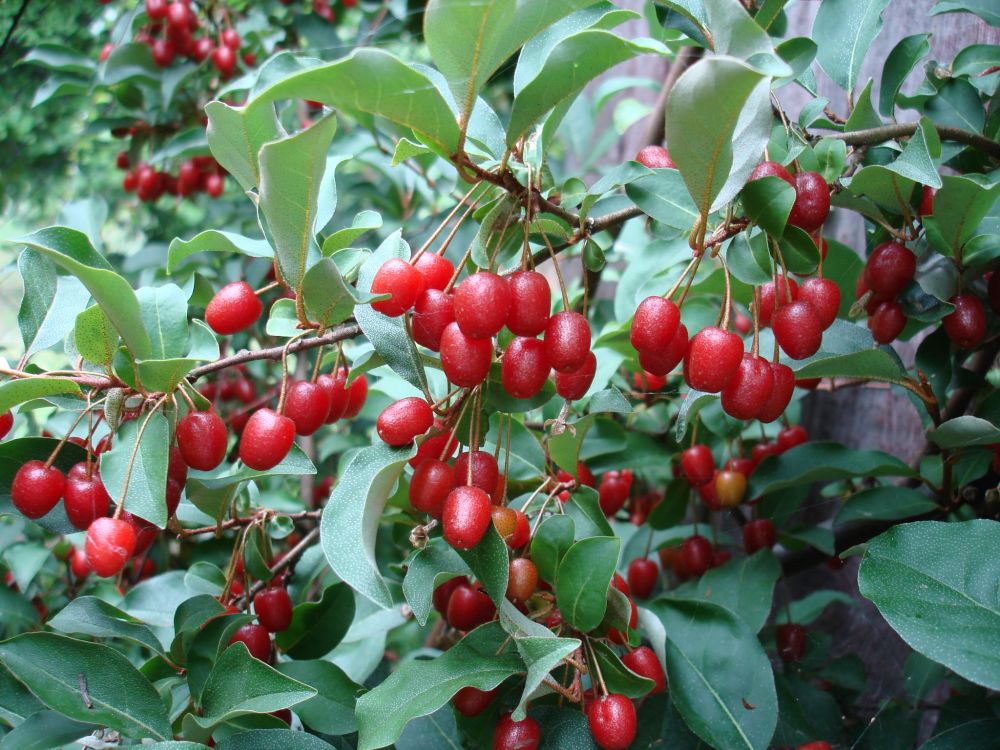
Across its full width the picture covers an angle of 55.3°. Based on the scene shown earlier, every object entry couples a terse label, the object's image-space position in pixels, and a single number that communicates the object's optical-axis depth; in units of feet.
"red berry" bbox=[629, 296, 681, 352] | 0.74
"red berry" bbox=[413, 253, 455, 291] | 0.77
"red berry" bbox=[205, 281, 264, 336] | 0.84
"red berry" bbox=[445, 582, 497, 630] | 0.86
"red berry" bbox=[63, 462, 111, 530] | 0.83
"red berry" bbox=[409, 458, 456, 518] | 0.77
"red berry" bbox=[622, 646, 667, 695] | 0.86
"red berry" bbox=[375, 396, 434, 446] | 0.76
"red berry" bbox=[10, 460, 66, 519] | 0.83
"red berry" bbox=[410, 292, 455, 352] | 0.75
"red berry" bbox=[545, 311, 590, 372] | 0.74
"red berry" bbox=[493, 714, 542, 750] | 0.78
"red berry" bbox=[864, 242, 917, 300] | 0.89
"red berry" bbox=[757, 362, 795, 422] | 0.80
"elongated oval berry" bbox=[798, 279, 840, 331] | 0.80
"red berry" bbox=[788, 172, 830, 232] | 0.78
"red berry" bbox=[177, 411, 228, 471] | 0.81
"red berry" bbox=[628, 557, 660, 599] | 1.22
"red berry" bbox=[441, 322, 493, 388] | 0.72
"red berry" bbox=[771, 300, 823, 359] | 0.77
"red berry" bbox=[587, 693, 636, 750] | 0.78
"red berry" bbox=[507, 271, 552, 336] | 0.73
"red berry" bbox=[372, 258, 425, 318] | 0.73
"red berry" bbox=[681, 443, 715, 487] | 1.15
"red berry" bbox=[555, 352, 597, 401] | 0.80
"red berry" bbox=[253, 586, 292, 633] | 0.96
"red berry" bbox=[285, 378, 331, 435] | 0.81
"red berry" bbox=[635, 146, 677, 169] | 0.84
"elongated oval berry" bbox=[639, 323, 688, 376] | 0.77
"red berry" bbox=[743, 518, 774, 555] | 1.16
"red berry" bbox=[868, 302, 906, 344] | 0.92
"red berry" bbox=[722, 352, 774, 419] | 0.76
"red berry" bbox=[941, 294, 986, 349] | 0.89
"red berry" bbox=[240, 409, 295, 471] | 0.77
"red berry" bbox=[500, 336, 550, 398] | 0.76
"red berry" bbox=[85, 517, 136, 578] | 0.76
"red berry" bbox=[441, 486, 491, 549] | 0.73
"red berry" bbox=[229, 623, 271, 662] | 0.91
